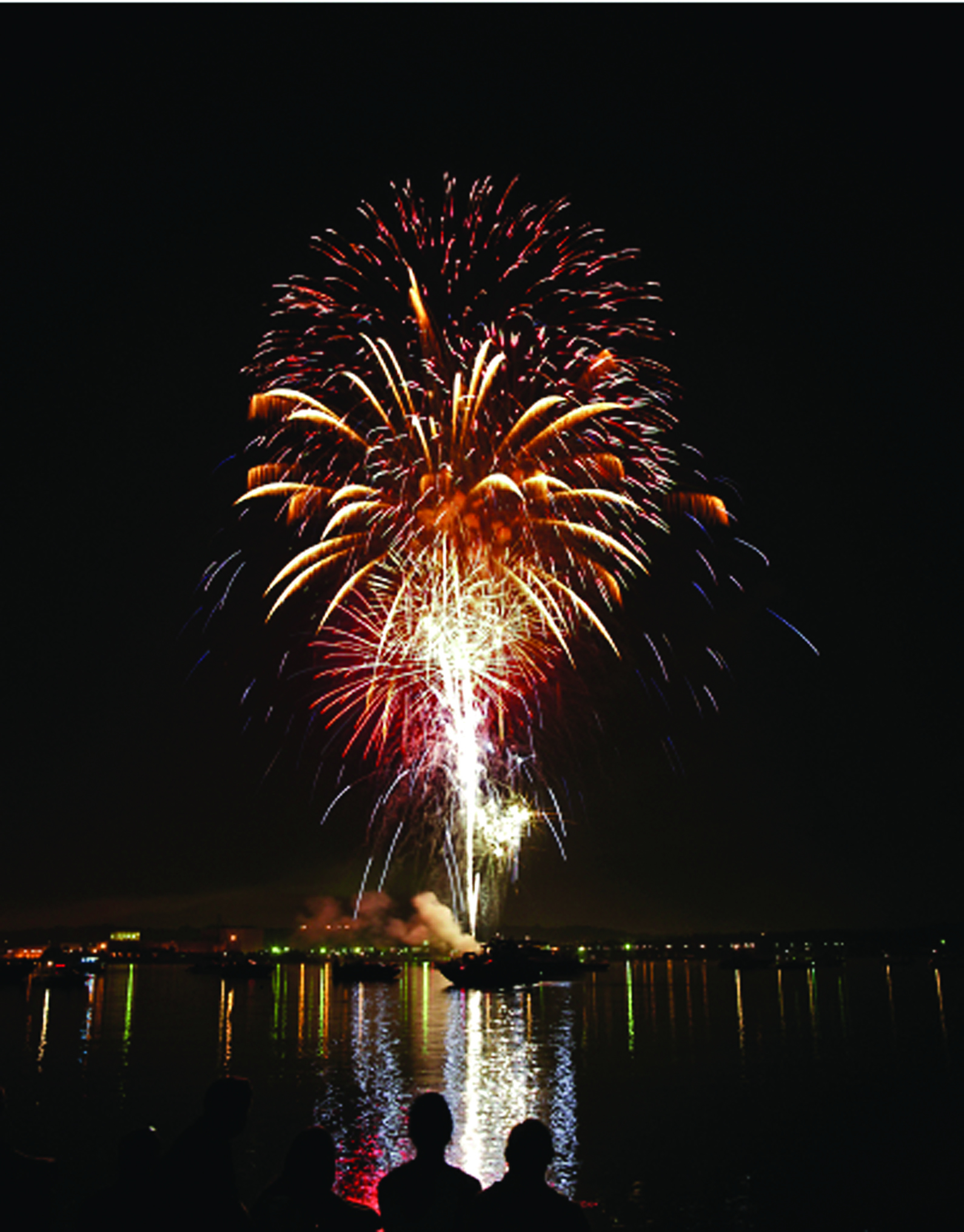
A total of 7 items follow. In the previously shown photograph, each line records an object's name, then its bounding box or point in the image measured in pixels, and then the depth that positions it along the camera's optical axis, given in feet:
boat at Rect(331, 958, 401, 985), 373.81
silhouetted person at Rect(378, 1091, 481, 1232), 16.80
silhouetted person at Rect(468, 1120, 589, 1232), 16.55
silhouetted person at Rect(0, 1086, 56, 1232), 19.45
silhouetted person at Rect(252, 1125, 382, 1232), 16.39
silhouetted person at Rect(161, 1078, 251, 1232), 17.11
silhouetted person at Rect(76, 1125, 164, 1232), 16.85
